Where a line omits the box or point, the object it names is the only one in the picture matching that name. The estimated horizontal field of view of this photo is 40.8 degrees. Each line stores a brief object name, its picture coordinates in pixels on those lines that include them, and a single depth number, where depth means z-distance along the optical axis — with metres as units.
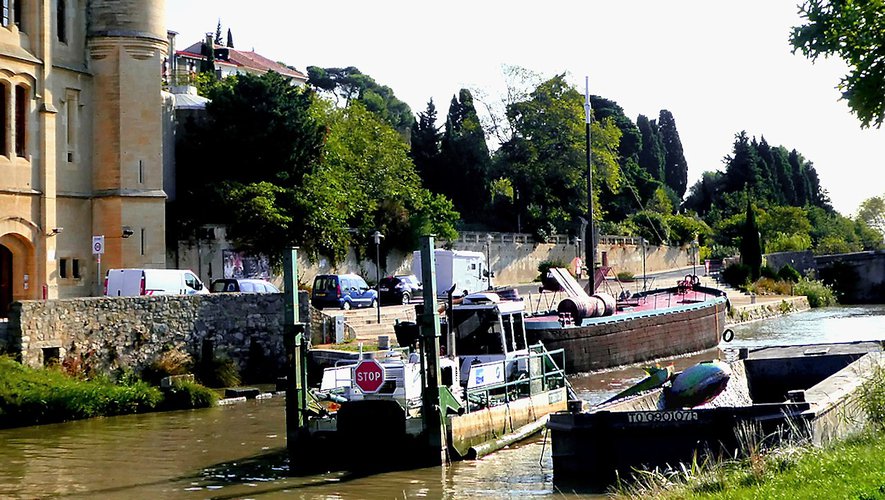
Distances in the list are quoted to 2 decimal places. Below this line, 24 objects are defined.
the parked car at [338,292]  41.00
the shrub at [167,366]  27.58
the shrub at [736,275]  74.06
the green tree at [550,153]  71.12
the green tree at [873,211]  135.75
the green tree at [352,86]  120.19
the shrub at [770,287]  73.50
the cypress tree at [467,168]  70.00
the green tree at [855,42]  19.05
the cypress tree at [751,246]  76.06
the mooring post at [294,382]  18.12
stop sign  17.89
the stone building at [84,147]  33.84
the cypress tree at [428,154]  71.19
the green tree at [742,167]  111.01
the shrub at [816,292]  73.06
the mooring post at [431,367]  17.58
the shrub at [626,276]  68.44
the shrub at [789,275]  77.31
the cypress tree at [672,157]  115.81
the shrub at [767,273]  77.00
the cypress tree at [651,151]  108.12
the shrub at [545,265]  65.45
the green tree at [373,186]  48.91
